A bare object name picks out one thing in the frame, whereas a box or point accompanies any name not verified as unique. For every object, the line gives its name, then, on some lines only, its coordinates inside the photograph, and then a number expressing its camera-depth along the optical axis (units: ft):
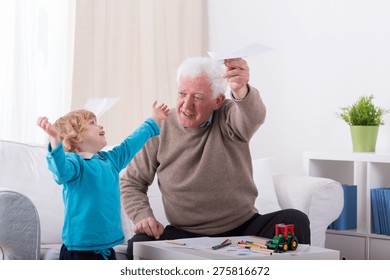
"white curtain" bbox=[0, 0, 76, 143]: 15.80
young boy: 9.55
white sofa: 9.97
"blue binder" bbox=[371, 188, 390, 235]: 16.05
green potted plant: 16.77
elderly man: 11.53
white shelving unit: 16.18
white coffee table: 8.42
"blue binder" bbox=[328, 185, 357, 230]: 16.74
